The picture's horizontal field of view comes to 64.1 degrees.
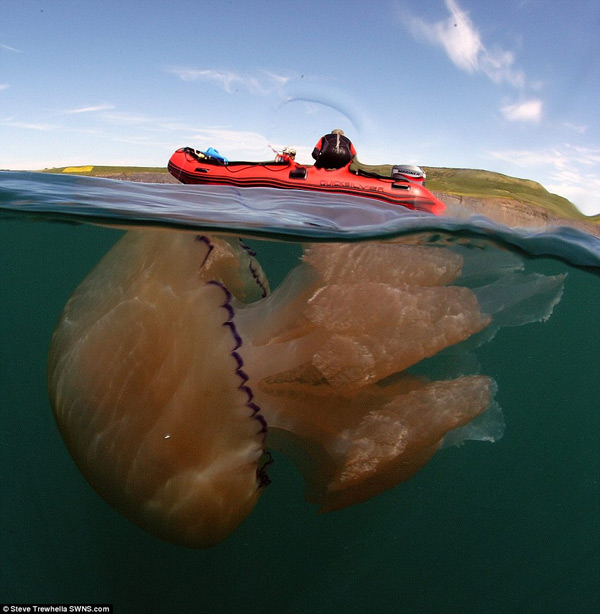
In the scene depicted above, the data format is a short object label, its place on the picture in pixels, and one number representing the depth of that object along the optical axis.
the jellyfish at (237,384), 2.26
